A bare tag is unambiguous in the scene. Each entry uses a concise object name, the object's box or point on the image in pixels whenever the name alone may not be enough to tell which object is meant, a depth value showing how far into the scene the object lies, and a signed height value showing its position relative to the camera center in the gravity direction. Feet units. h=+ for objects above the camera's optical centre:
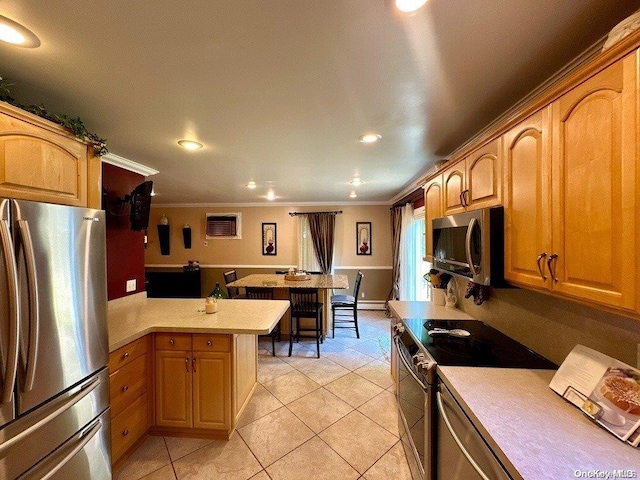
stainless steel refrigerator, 3.46 -1.60
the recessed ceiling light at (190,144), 7.35 +2.82
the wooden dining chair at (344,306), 14.07 -3.66
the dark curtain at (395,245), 16.92 -0.39
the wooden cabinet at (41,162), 3.91 +1.38
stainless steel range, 3.42 -2.56
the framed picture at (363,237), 19.71 +0.19
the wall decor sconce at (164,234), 20.67 +0.52
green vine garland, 4.24 +2.22
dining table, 12.73 -2.28
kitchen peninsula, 6.33 -3.41
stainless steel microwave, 4.58 -0.12
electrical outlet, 8.71 -1.53
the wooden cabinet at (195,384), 6.54 -3.68
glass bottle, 8.24 -1.70
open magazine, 2.73 -1.83
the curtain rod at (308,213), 19.48 +2.05
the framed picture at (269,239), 20.44 +0.07
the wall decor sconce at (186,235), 20.79 +0.43
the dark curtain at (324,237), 19.38 +0.20
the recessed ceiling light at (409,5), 2.84 +2.64
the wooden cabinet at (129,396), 5.59 -3.67
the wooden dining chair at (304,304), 11.76 -3.03
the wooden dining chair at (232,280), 13.58 -2.27
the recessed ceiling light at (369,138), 6.91 +2.81
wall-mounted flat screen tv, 8.05 +1.13
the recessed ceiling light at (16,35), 3.27 +2.77
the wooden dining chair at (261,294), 12.33 -2.61
